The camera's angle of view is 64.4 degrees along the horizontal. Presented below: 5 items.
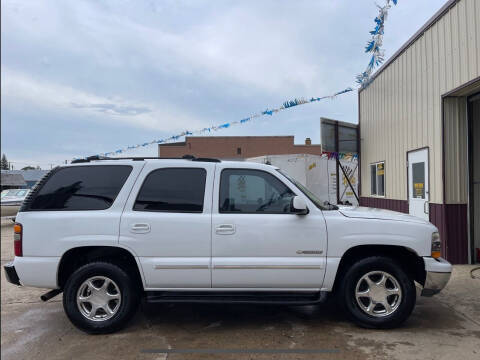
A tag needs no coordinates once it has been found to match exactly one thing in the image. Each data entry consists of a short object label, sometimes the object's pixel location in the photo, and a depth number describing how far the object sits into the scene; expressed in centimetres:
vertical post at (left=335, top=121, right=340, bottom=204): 1150
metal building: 660
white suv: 416
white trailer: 1144
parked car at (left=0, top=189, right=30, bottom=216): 1678
